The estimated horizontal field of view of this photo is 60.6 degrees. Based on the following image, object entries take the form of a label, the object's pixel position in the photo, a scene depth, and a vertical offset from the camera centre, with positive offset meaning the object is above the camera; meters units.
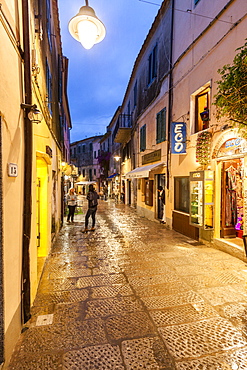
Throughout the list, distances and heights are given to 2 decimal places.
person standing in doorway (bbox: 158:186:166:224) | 10.69 -0.69
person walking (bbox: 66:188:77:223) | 11.11 -0.80
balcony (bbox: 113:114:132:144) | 18.84 +4.95
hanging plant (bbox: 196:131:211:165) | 7.01 +1.35
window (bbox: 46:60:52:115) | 6.52 +3.29
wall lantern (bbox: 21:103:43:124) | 3.16 +1.15
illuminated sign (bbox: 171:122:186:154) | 8.51 +1.98
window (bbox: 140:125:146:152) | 14.19 +3.30
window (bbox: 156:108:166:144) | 10.84 +3.24
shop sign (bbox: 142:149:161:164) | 11.61 +1.77
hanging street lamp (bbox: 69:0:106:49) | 3.36 +2.63
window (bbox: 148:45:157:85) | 12.13 +7.21
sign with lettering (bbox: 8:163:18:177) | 2.60 +0.20
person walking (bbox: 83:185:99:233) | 8.83 -0.68
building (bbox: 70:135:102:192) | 41.41 +5.93
